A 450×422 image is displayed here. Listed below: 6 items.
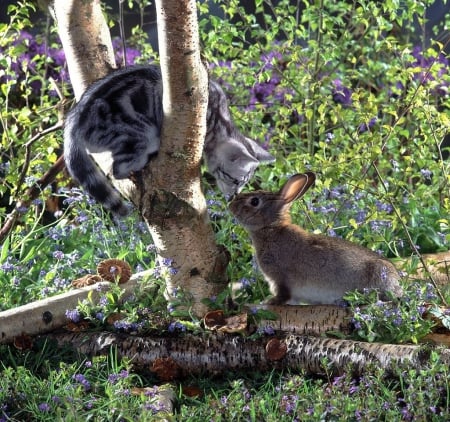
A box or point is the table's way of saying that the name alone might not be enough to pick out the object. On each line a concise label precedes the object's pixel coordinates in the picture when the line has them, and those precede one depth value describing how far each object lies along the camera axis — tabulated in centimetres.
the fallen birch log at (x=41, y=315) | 446
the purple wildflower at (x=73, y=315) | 439
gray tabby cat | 447
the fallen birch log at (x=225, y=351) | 403
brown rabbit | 439
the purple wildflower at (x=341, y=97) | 803
